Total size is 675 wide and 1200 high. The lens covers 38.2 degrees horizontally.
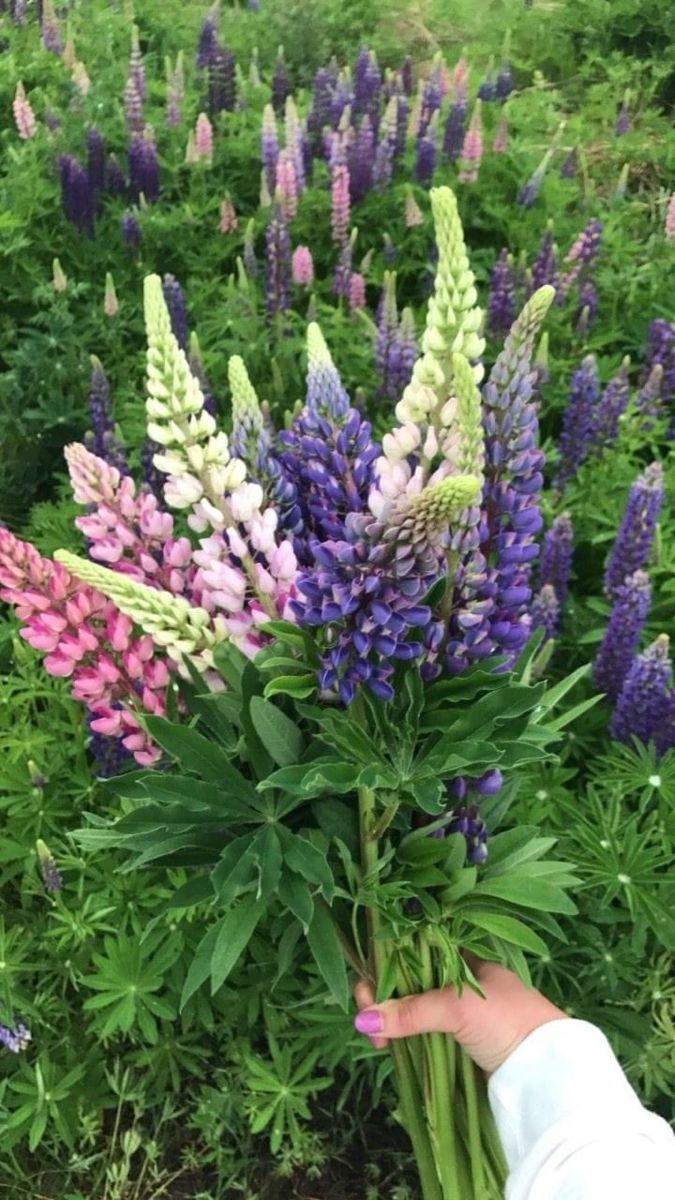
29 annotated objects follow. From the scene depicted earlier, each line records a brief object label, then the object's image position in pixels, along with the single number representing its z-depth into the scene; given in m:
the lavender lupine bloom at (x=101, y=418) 1.78
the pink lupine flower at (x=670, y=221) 2.69
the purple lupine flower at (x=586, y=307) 2.41
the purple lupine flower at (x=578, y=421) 1.95
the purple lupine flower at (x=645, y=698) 1.44
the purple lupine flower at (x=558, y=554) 1.66
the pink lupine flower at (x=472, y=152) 2.83
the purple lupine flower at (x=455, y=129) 2.99
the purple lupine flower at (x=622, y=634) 1.50
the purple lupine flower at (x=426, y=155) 2.88
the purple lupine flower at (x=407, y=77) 3.33
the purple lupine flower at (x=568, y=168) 3.17
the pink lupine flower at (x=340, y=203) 2.56
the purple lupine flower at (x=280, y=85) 3.31
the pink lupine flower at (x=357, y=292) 2.46
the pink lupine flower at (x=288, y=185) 2.56
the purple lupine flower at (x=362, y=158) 2.83
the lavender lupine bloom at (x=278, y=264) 2.35
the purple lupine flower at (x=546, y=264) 2.29
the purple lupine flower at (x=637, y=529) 1.52
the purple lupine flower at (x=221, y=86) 3.30
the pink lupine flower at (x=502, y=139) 3.02
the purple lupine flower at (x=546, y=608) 1.57
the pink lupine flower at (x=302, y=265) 2.48
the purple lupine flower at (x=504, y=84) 3.42
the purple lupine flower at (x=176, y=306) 2.16
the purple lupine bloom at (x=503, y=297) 2.25
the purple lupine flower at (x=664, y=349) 2.19
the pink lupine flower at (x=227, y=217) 2.78
